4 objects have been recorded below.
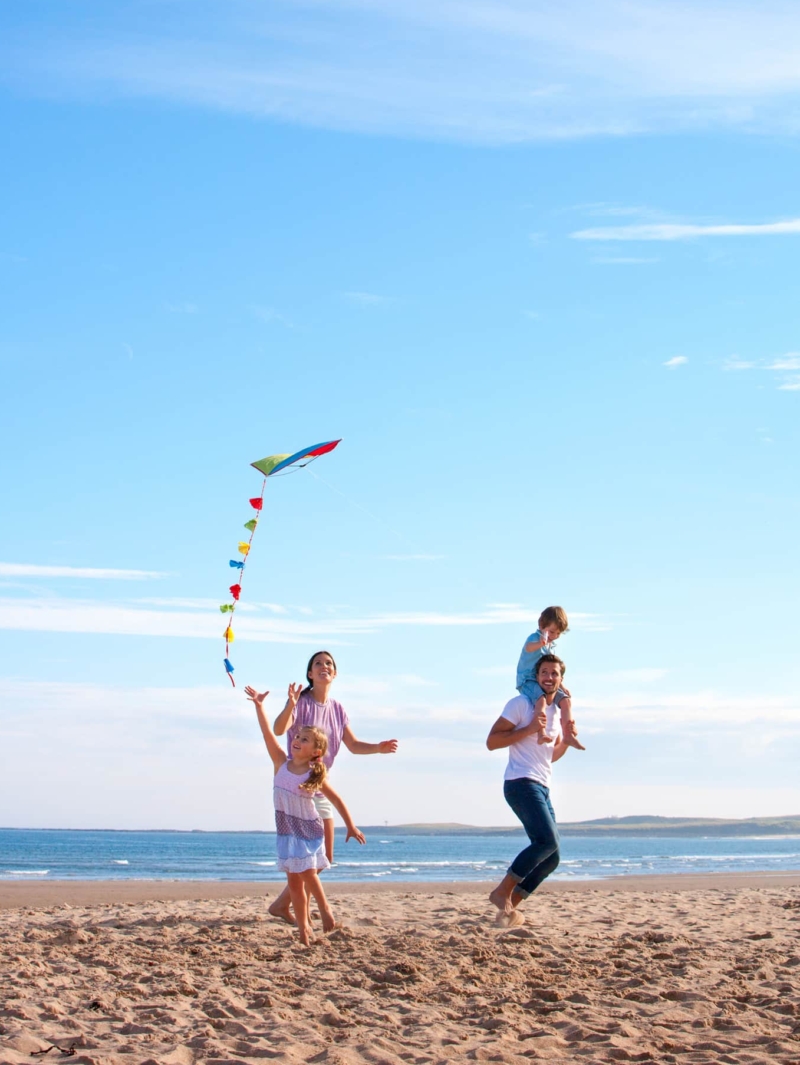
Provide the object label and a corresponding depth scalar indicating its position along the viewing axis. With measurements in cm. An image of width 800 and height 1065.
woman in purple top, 666
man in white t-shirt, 656
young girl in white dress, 630
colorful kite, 866
